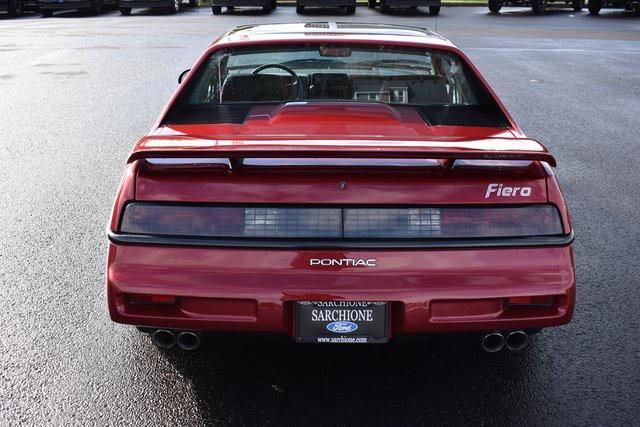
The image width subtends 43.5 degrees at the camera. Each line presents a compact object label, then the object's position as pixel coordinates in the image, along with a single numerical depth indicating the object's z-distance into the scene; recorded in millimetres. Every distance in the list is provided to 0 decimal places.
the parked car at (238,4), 23648
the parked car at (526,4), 25688
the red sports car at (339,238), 2834
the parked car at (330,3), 23033
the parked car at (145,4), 24328
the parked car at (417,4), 23641
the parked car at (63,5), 24281
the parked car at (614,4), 25438
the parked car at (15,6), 25391
